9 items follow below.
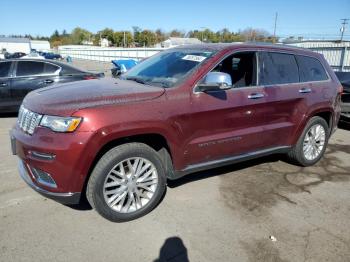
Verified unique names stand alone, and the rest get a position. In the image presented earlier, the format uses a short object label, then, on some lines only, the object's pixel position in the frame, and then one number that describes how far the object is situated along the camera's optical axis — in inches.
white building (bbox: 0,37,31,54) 3494.1
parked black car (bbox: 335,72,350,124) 315.6
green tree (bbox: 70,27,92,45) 5481.3
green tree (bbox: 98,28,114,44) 4746.6
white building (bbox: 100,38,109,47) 4822.6
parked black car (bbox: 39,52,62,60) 2138.3
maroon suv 124.0
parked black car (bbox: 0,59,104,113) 323.3
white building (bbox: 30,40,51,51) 4335.6
